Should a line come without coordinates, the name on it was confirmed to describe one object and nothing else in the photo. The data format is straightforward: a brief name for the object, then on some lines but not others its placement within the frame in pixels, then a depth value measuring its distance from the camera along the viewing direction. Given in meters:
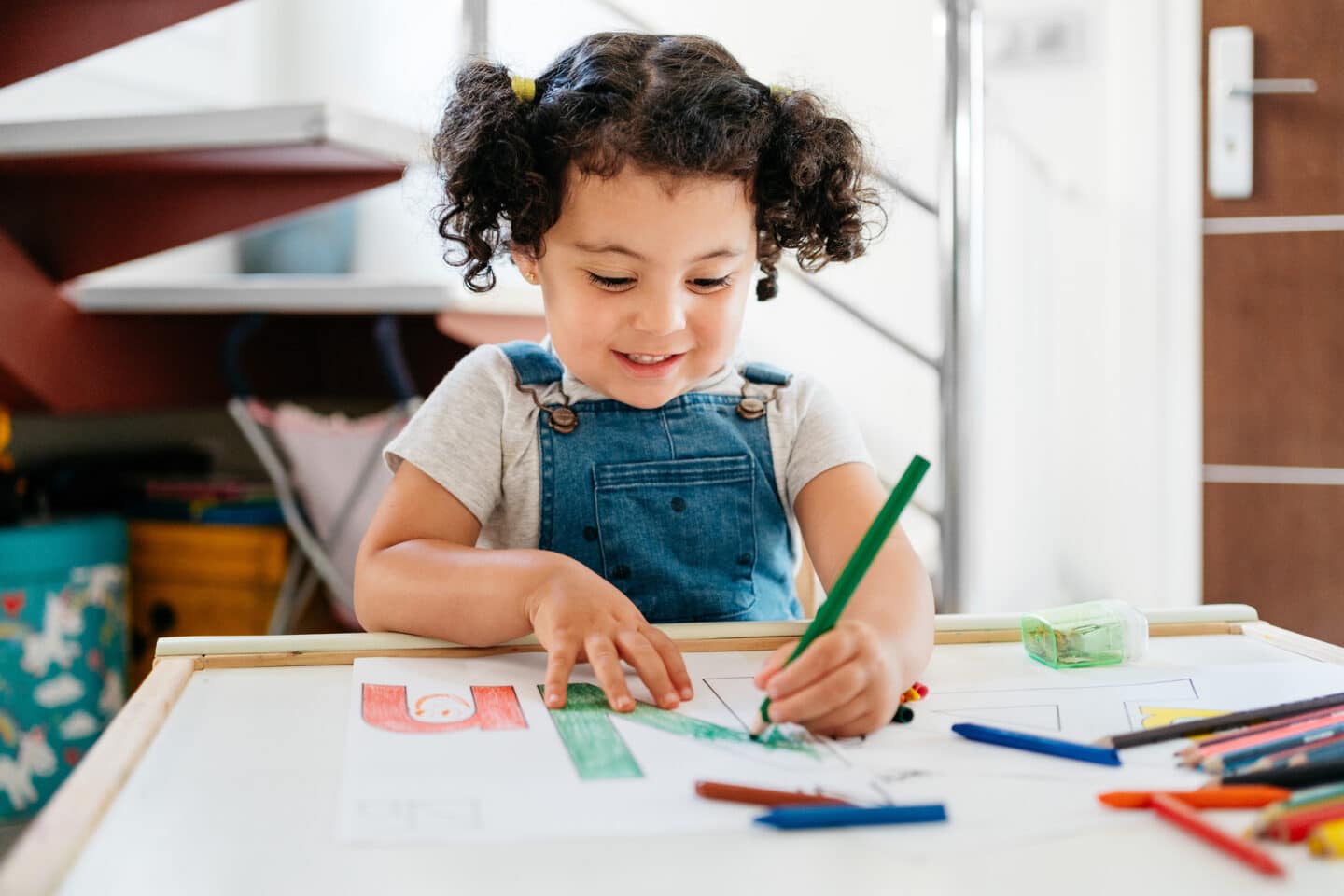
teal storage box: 1.46
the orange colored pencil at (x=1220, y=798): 0.41
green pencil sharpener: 0.64
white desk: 0.35
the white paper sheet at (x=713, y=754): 0.41
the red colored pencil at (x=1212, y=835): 0.36
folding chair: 1.62
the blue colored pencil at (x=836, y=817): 0.39
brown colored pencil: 0.42
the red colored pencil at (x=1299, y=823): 0.38
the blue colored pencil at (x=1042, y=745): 0.47
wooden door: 1.94
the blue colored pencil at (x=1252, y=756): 0.45
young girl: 0.74
